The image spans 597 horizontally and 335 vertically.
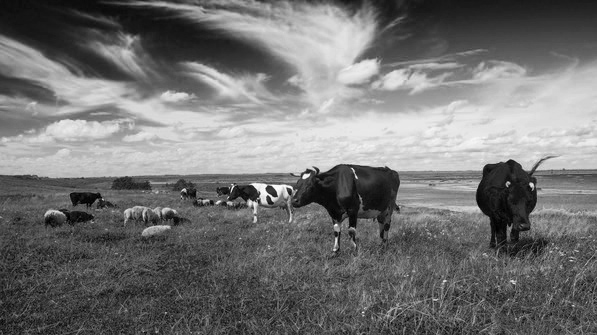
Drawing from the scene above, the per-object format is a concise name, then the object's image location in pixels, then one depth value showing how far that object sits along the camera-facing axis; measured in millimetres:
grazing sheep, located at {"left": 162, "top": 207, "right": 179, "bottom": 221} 15445
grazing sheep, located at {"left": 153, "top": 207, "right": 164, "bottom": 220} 15344
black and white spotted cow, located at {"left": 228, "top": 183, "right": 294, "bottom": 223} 19625
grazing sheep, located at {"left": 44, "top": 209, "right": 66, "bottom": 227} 13492
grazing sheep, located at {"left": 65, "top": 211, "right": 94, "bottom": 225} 14398
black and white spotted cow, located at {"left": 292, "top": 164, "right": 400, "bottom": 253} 8688
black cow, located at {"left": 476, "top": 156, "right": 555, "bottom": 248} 6574
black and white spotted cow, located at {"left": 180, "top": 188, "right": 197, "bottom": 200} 35625
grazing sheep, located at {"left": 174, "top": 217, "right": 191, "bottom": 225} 14716
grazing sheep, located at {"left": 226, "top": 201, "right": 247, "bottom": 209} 25203
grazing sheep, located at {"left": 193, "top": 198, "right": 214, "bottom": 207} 27248
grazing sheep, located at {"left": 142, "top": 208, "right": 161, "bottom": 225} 14661
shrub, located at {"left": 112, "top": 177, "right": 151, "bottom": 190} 65000
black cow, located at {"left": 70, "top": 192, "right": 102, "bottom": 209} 24766
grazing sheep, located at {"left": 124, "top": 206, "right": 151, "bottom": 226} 14823
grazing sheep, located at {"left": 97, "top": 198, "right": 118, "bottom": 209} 23725
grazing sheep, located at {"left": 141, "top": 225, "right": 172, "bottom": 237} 11230
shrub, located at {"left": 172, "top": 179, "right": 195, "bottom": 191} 61503
